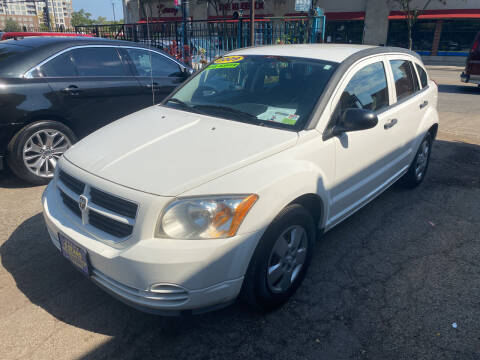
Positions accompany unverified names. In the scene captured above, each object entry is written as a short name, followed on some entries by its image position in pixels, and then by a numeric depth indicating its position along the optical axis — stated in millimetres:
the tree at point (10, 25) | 80725
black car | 4496
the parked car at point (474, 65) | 13641
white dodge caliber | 2195
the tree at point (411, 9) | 29353
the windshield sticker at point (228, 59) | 3830
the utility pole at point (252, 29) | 9517
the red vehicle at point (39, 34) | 10195
